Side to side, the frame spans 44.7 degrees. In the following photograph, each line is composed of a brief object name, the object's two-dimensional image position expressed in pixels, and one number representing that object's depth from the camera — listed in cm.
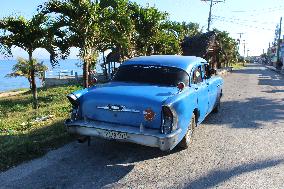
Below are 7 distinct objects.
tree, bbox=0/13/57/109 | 1395
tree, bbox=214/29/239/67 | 6092
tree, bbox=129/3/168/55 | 2022
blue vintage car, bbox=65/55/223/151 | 565
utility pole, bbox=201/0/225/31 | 4108
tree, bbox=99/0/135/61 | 1453
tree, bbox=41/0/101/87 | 1312
